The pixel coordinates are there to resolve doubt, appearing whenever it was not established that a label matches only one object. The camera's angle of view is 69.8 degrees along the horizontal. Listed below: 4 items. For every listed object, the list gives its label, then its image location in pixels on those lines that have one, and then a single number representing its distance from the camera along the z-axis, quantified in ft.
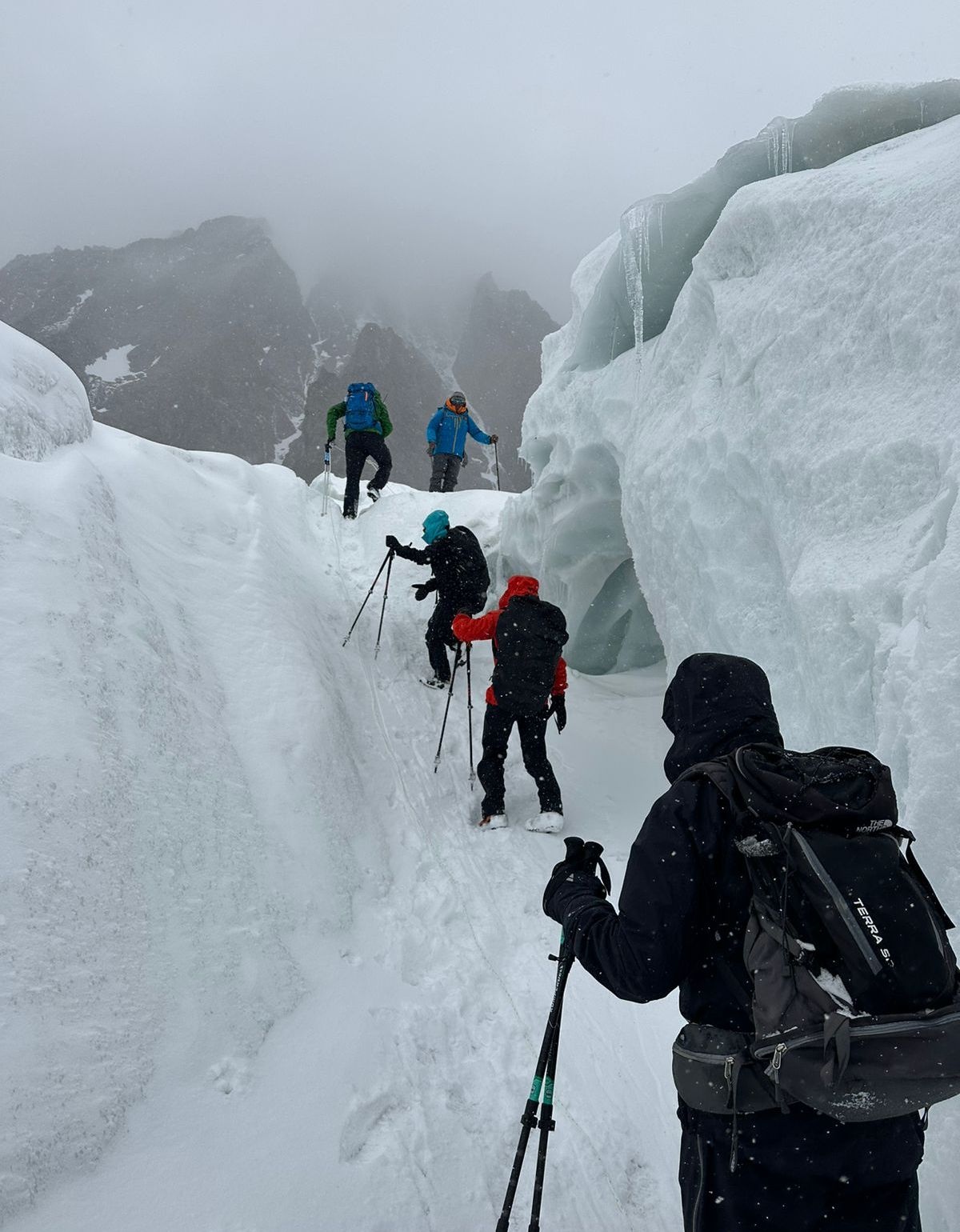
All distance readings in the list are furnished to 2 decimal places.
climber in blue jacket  39.60
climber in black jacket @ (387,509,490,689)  25.29
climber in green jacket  35.35
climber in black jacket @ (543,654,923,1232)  5.29
